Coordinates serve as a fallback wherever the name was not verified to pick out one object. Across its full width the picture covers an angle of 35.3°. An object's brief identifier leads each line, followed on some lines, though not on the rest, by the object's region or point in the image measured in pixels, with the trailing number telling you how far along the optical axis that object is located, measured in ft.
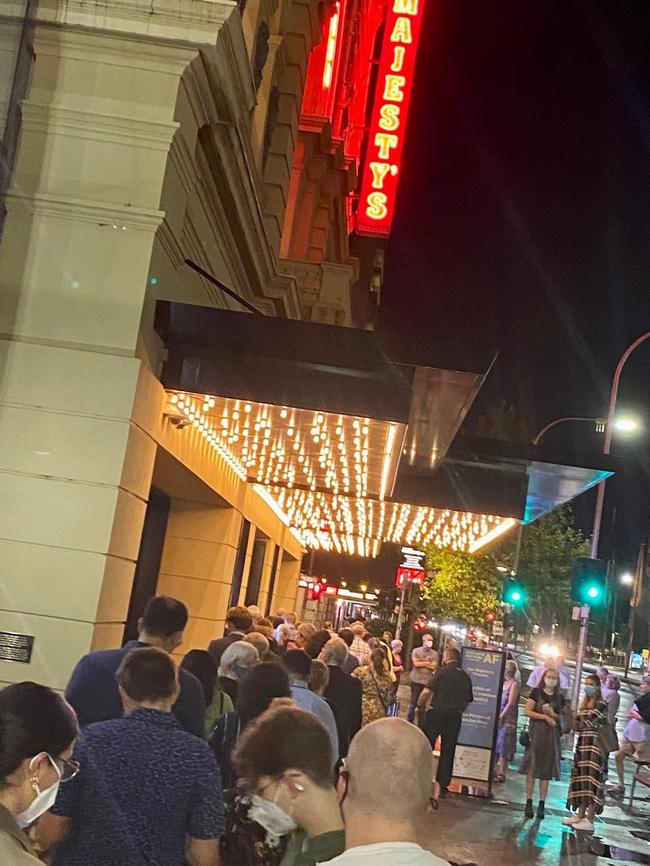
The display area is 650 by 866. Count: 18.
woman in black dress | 45.85
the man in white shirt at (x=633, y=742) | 55.98
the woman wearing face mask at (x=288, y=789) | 11.86
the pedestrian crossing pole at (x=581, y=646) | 61.21
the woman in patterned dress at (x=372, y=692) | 40.01
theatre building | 27.09
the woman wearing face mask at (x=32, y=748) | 11.14
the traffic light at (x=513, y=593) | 73.67
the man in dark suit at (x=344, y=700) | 31.19
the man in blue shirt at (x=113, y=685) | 19.06
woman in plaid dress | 42.96
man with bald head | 9.47
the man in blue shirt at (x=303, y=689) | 22.48
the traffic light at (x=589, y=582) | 55.11
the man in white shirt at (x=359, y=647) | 54.37
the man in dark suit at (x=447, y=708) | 48.24
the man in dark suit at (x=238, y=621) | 33.42
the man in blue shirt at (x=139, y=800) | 13.20
